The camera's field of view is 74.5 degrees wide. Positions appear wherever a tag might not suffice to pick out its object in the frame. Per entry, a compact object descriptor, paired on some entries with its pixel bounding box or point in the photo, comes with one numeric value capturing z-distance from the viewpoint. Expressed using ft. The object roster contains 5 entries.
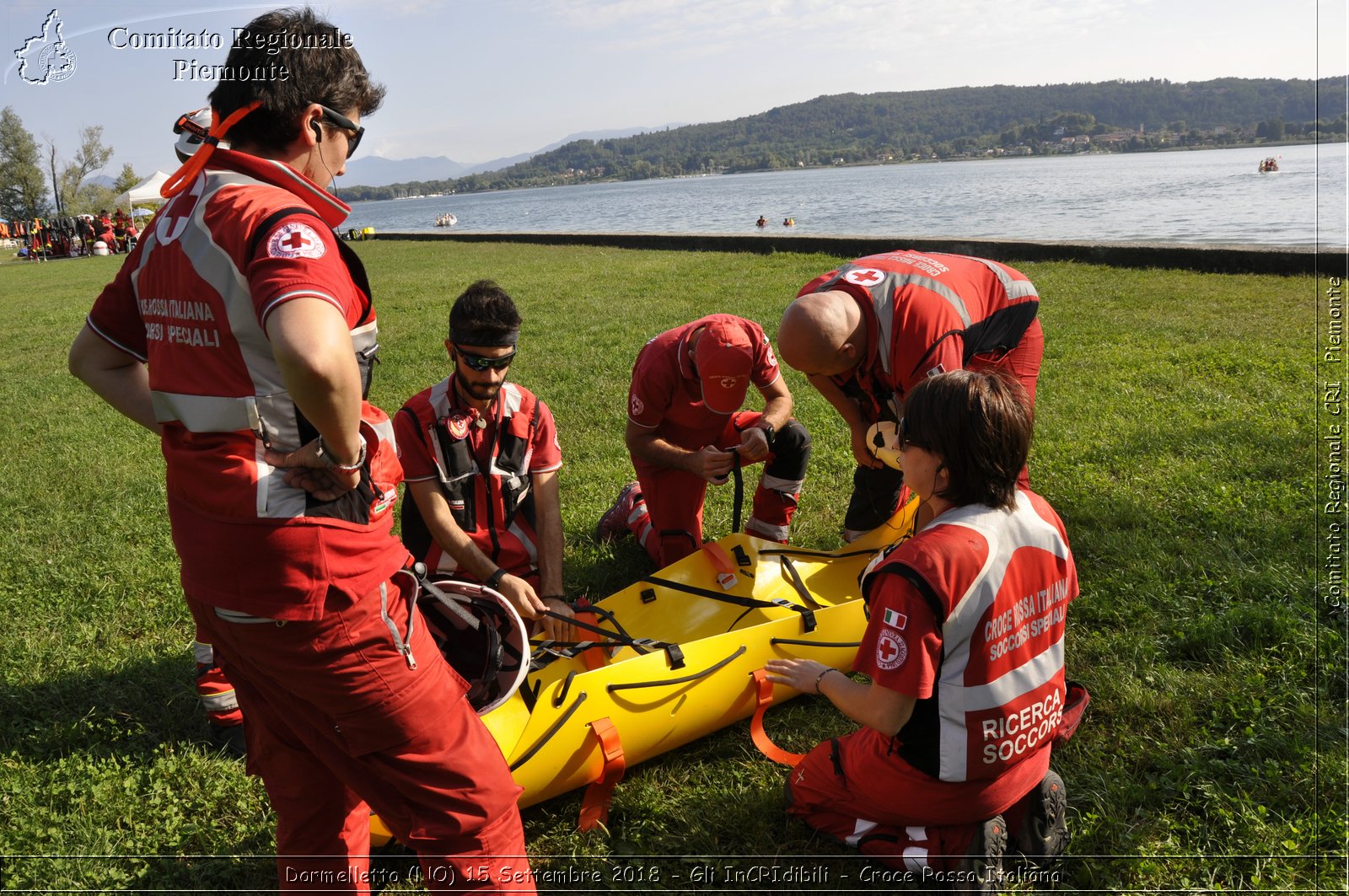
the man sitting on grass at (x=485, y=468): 11.75
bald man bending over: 11.03
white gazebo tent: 116.78
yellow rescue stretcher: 9.87
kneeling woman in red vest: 7.39
